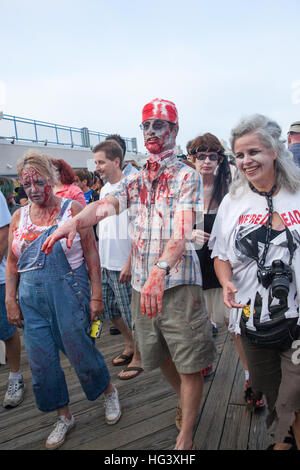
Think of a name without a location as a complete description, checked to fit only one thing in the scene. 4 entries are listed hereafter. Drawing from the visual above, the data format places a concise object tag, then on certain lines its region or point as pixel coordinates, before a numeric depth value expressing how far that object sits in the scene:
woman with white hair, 1.47
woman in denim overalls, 1.97
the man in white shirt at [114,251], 2.75
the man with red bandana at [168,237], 1.70
